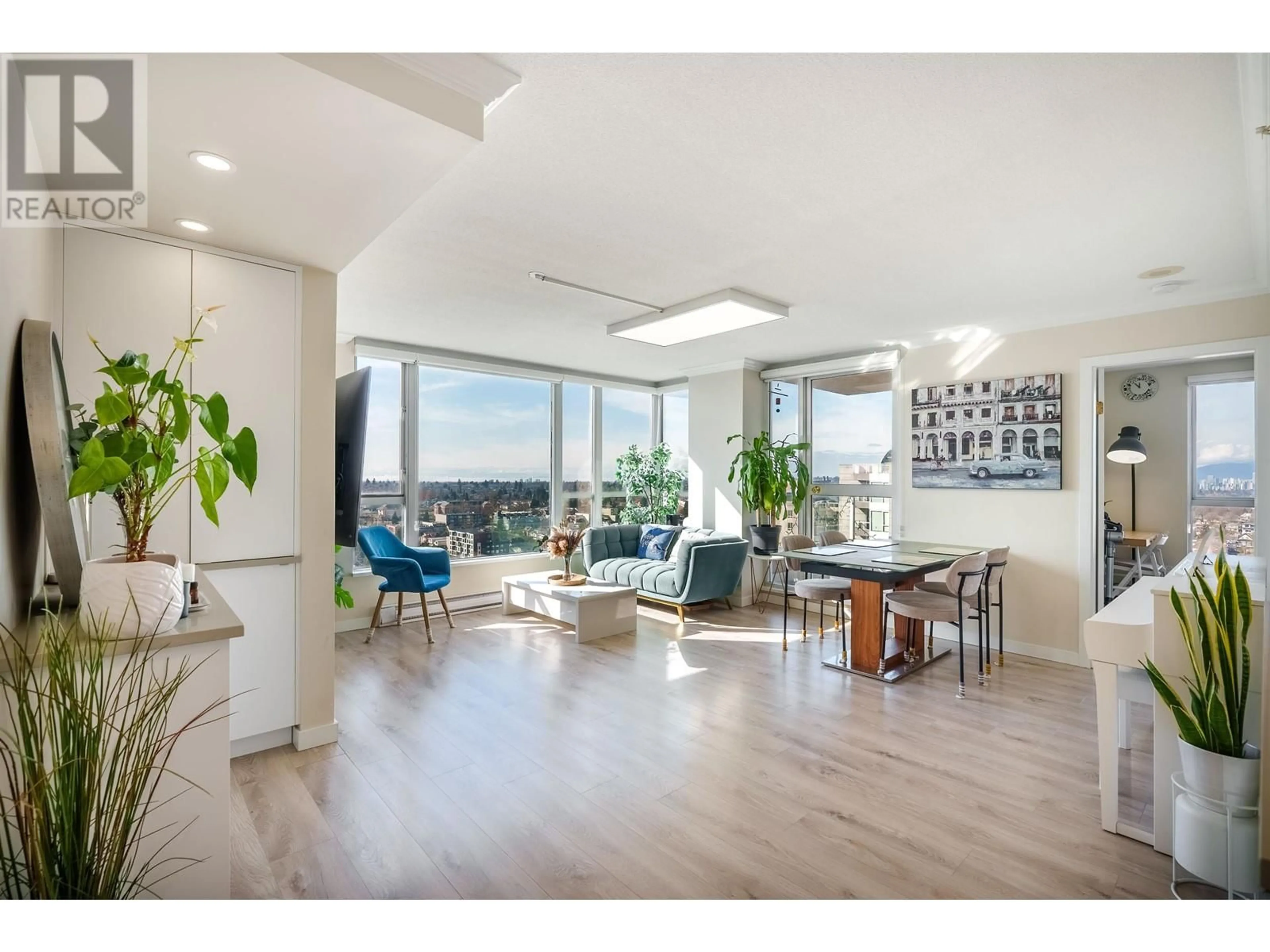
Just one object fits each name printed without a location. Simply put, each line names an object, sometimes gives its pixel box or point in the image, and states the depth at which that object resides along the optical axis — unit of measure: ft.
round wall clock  20.13
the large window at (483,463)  19.58
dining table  12.71
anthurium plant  4.47
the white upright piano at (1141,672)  6.93
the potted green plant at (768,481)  19.54
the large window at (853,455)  19.04
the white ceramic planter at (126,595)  4.76
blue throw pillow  20.93
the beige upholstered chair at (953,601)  12.07
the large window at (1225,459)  18.20
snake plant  6.10
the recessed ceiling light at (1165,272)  10.89
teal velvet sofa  18.08
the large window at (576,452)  22.88
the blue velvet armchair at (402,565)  16.17
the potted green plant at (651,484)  23.80
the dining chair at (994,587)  13.34
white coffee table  16.02
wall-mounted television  10.09
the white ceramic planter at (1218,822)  5.73
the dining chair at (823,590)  15.01
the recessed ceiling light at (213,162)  6.05
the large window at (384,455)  18.25
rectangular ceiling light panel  12.92
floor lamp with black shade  18.03
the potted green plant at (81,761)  3.63
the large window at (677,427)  24.64
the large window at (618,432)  24.06
